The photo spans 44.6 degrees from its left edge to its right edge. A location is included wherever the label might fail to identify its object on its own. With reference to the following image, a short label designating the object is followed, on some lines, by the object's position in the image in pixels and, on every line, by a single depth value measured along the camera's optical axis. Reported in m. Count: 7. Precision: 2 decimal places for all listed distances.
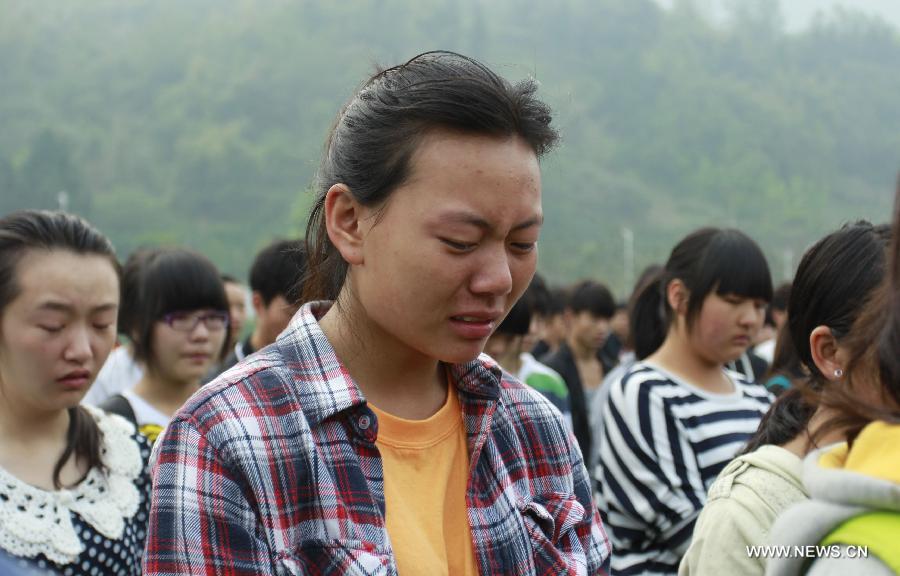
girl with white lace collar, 2.96
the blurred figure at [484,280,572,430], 5.50
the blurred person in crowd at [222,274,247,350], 7.08
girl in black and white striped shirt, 3.76
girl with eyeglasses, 4.44
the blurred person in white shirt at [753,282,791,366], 7.21
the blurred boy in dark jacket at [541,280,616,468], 8.38
